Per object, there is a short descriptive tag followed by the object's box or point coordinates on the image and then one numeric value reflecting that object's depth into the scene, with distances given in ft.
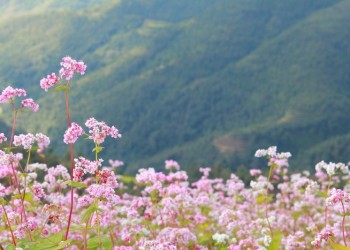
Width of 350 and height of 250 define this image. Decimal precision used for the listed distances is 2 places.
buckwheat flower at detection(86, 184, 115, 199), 18.30
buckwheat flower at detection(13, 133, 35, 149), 19.94
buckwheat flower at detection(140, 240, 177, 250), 17.88
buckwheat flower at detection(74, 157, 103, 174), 18.86
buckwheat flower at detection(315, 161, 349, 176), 25.02
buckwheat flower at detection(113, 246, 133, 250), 24.38
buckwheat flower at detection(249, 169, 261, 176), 51.03
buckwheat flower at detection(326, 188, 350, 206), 19.92
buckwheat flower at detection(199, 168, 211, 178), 52.75
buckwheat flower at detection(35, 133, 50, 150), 20.41
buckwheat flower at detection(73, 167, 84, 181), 18.98
